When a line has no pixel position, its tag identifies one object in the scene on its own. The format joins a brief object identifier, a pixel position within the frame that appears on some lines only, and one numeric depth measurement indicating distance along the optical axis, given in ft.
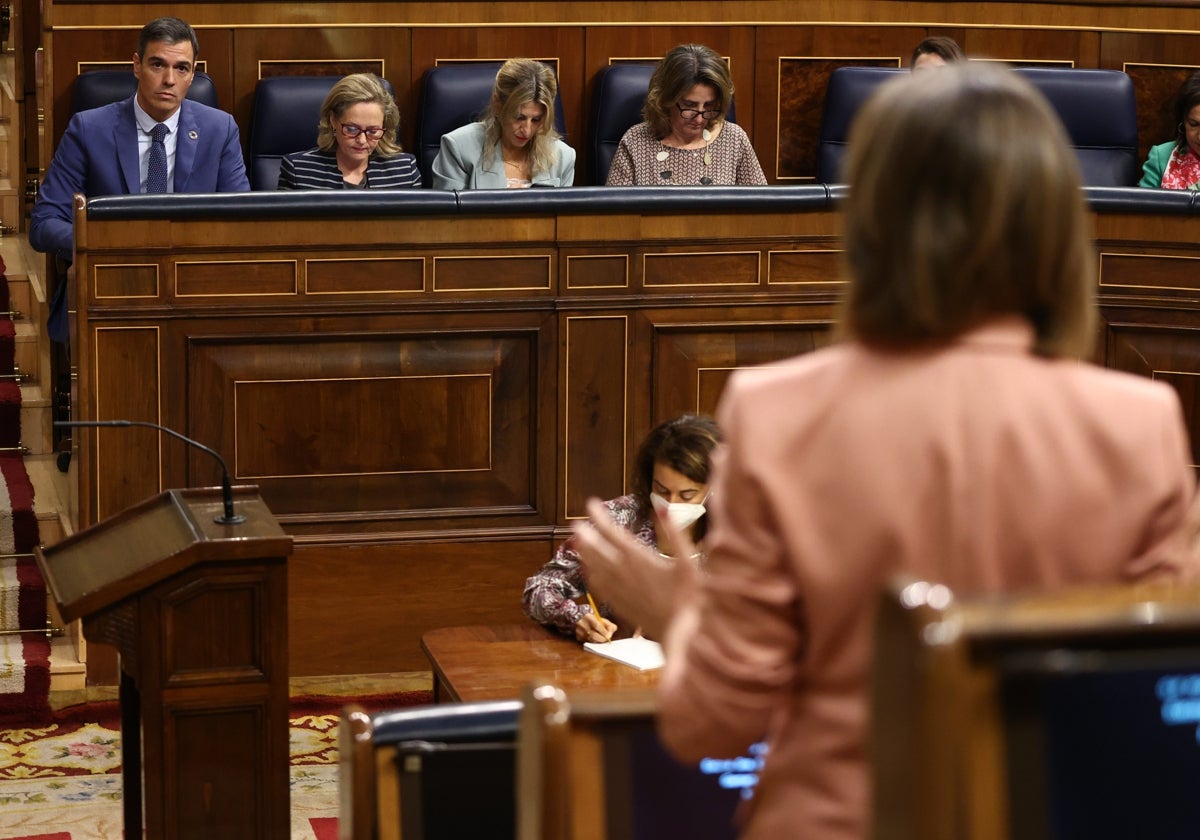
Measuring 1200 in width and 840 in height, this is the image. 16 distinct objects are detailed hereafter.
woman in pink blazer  7.29
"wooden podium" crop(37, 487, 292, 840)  16.89
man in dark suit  30.55
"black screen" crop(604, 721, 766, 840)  9.08
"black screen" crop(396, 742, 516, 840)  11.28
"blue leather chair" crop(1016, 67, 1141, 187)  37.27
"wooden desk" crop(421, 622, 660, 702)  18.42
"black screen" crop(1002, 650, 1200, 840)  5.70
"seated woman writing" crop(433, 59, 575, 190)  32.37
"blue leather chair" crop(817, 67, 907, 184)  36.76
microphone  17.67
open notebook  19.40
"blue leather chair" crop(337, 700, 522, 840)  11.12
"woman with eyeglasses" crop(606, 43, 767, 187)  33.27
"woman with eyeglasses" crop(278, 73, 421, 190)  31.32
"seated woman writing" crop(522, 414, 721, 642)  20.44
